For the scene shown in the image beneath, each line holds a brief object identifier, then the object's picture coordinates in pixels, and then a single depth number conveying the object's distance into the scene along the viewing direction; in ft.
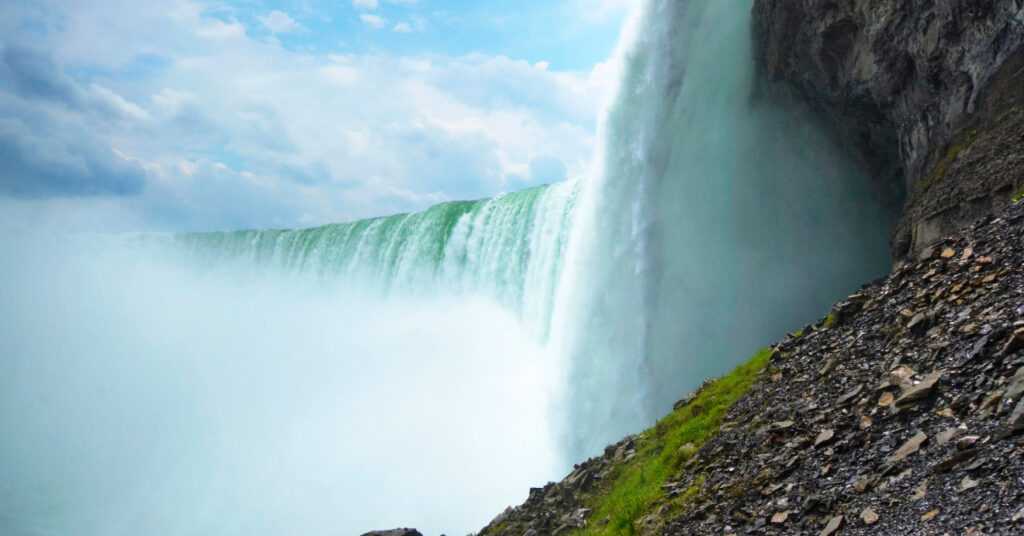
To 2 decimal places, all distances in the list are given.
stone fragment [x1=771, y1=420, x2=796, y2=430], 30.60
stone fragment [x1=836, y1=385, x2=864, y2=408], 28.50
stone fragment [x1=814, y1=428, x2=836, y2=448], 26.81
